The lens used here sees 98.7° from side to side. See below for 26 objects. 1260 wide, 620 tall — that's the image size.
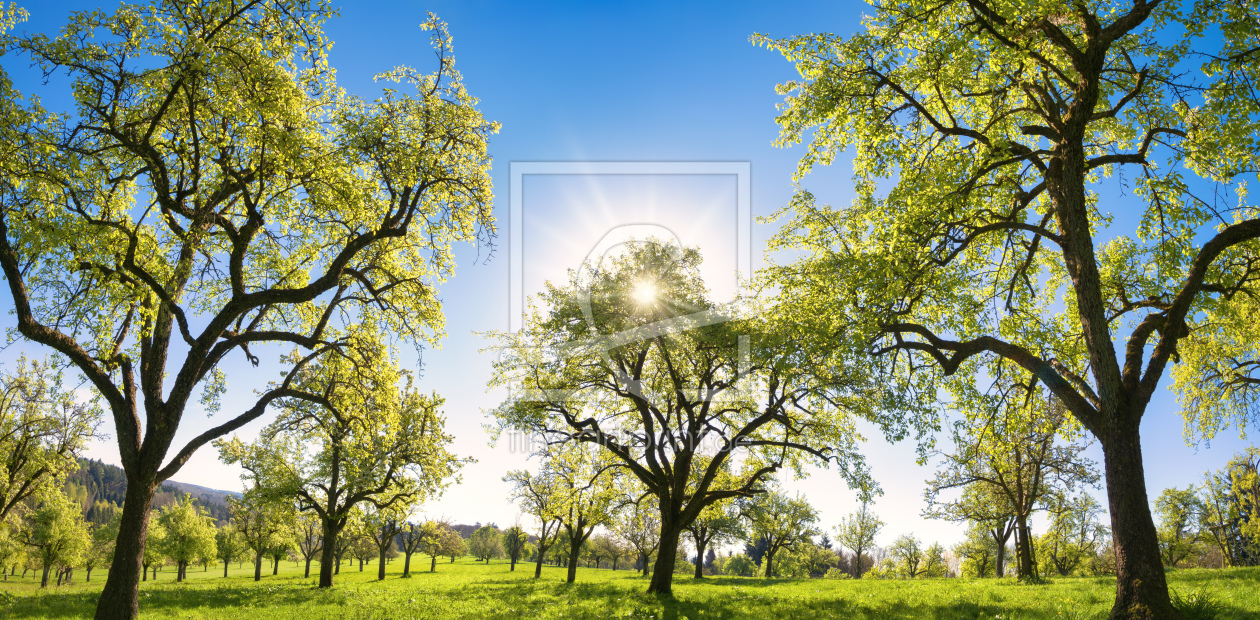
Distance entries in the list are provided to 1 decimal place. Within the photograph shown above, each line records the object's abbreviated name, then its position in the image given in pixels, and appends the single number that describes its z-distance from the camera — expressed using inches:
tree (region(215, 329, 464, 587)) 1034.7
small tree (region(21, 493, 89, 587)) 1753.2
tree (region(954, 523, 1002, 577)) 2343.8
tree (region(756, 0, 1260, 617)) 362.3
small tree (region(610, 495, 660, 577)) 1299.2
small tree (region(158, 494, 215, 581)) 2103.8
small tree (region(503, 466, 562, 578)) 1541.6
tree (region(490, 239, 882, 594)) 716.7
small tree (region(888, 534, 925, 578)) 2832.4
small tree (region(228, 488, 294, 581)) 1911.9
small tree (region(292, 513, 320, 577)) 2252.1
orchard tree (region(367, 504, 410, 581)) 1059.9
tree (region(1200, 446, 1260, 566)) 1704.0
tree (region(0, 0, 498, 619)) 451.5
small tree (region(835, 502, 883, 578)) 2608.3
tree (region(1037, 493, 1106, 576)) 1518.1
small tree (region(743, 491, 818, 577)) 2048.5
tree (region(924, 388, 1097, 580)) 497.7
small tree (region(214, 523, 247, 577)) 2428.6
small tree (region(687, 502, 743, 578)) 1833.2
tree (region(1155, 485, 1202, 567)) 2011.6
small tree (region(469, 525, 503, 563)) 4274.1
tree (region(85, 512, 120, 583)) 2456.9
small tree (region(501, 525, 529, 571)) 2797.2
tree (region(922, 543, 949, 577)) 2906.0
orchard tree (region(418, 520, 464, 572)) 2365.8
